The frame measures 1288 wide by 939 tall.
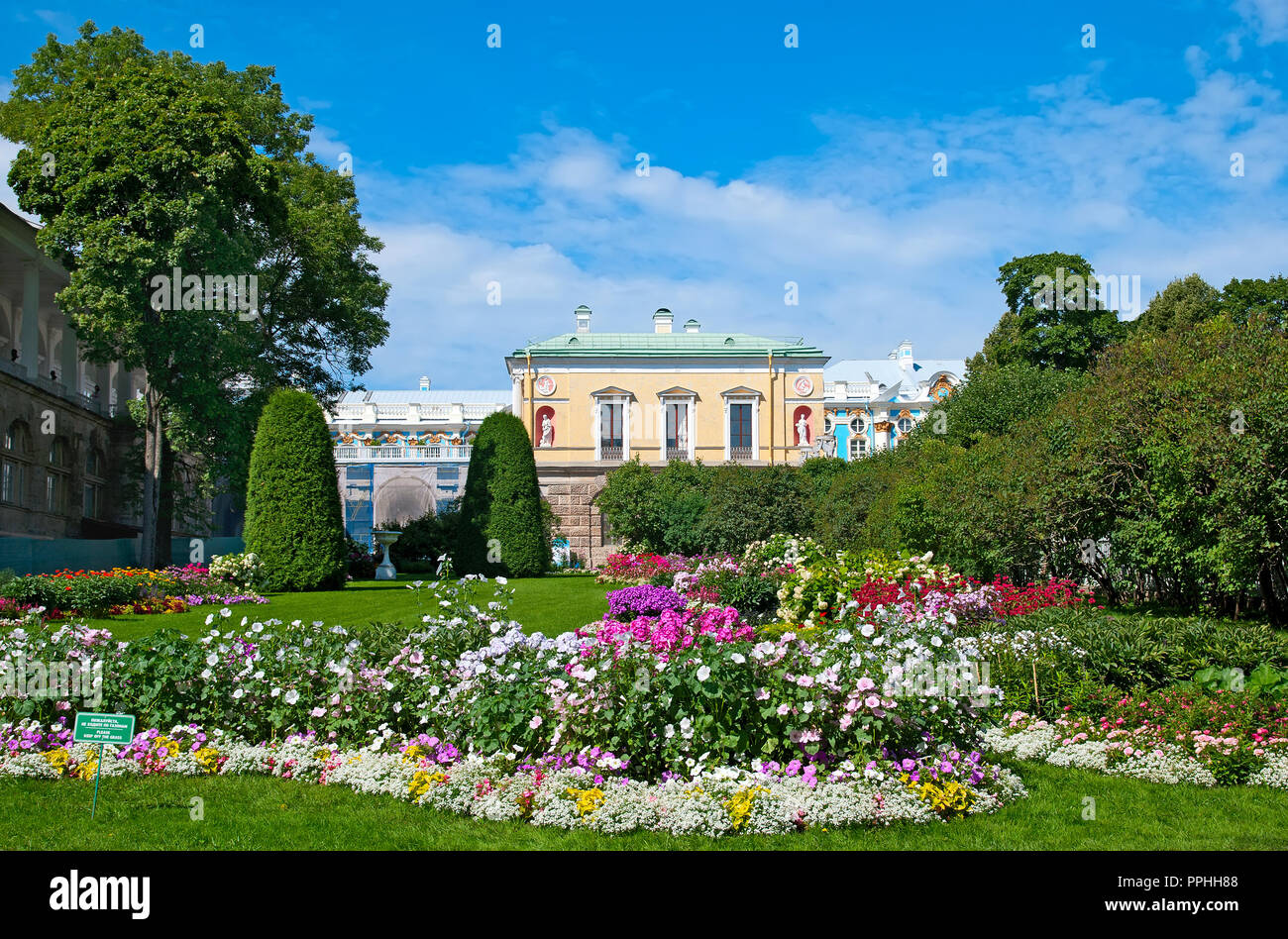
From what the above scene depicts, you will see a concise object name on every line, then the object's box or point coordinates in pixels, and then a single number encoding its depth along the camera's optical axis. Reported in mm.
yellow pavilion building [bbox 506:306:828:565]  41688
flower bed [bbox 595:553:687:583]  19792
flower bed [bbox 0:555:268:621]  14180
